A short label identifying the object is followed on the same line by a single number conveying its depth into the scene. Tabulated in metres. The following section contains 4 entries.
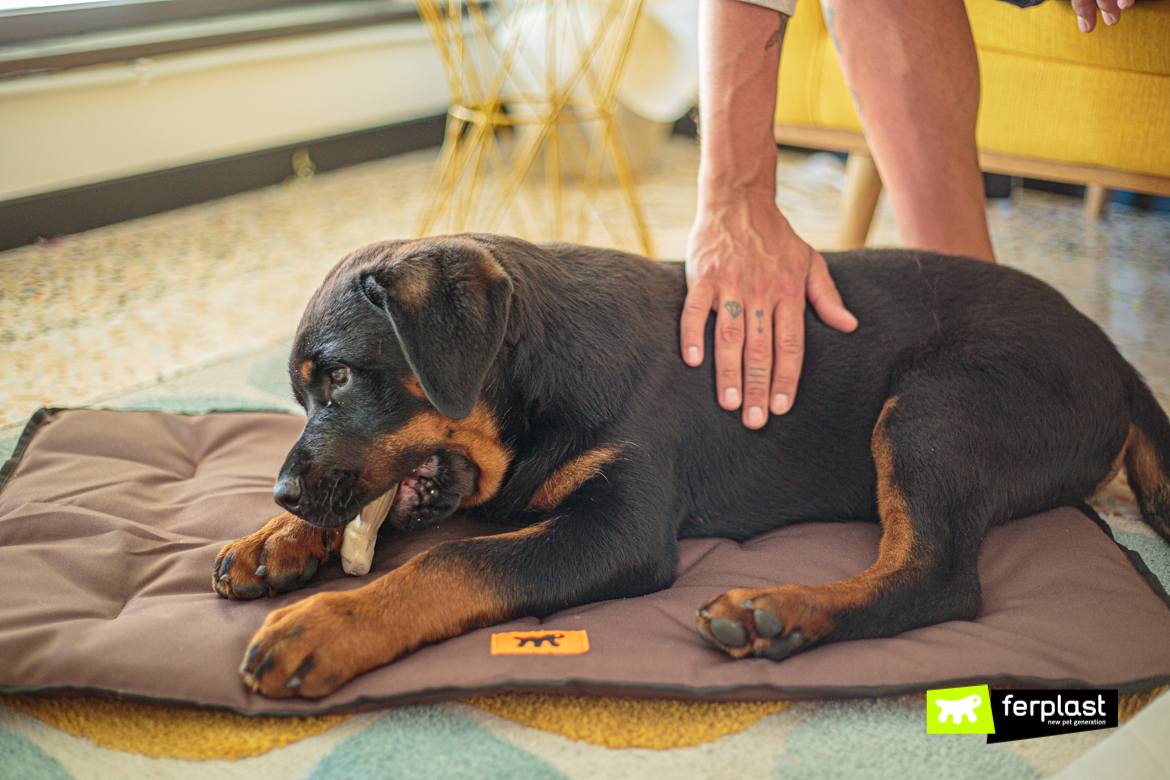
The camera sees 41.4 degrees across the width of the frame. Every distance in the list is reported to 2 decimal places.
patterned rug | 0.85
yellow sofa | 1.25
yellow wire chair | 1.78
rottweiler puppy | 0.91
